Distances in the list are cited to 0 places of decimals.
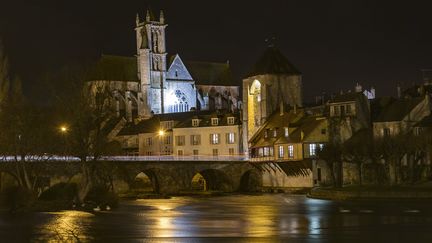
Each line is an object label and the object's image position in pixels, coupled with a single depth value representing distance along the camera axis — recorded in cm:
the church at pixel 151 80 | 14450
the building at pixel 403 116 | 9419
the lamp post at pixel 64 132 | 7100
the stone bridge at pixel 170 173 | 8469
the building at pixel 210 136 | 11638
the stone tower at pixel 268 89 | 11281
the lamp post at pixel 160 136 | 12462
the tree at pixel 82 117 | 6538
